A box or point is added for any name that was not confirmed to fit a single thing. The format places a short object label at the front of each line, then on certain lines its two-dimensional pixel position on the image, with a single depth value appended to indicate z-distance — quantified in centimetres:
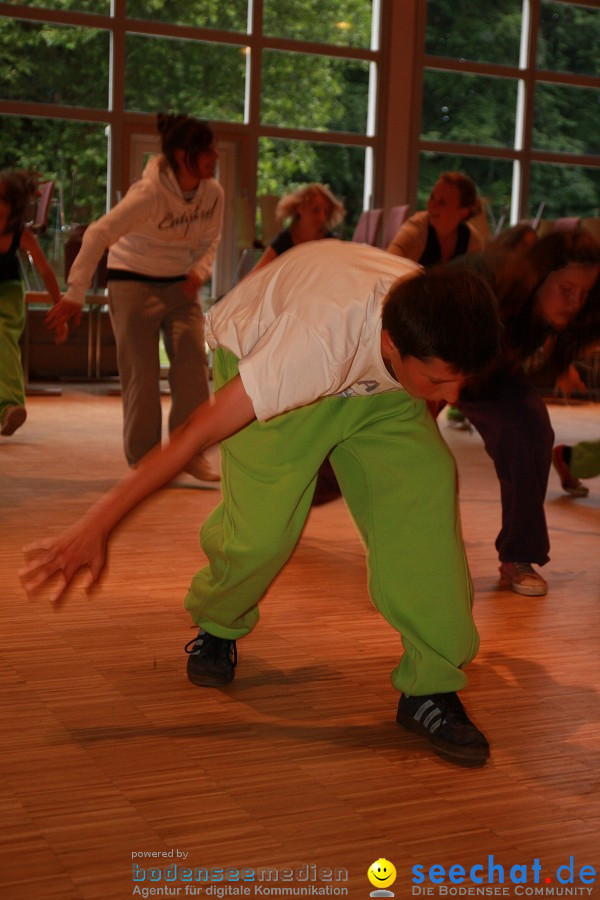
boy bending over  189
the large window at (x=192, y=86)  975
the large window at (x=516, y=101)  1108
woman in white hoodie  459
